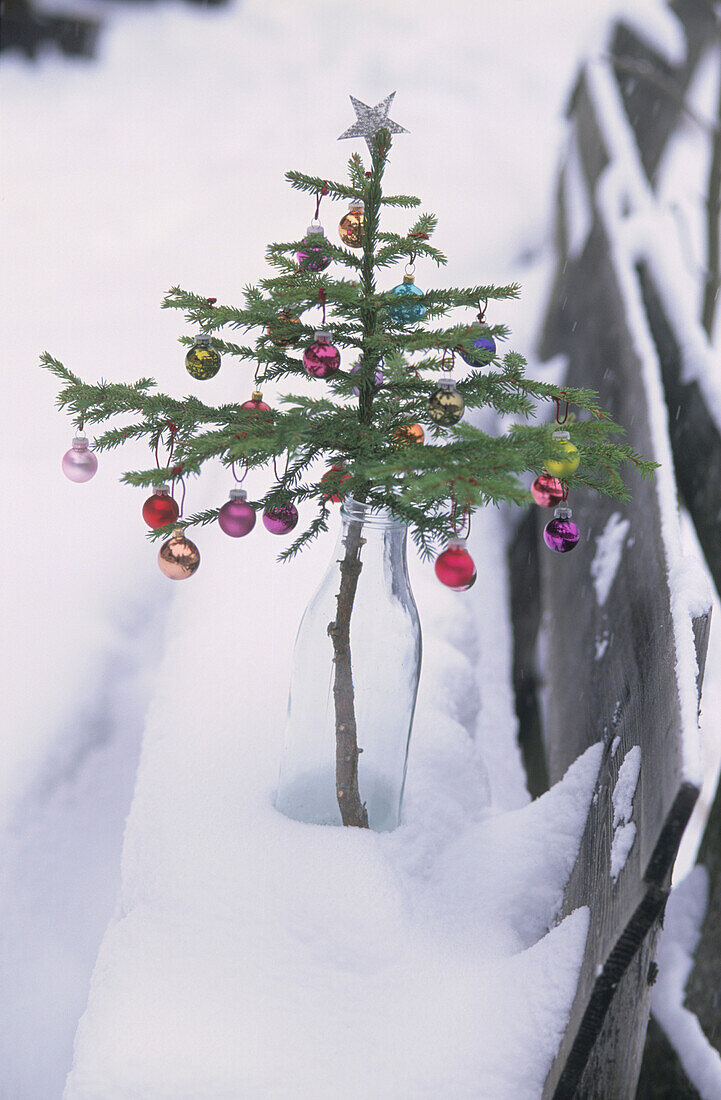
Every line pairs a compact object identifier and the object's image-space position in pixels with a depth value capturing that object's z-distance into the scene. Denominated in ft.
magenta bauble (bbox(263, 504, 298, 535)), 4.06
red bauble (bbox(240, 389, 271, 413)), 4.04
